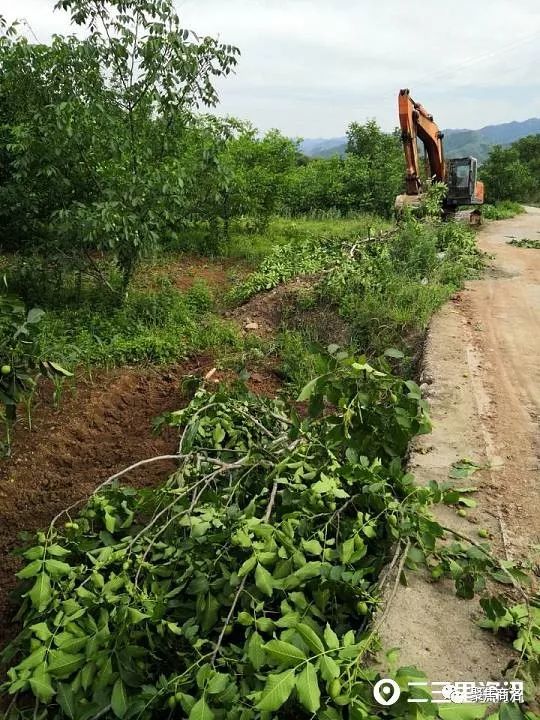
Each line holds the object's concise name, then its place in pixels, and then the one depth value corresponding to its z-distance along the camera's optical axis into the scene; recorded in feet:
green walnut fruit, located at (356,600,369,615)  6.86
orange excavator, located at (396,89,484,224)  35.32
